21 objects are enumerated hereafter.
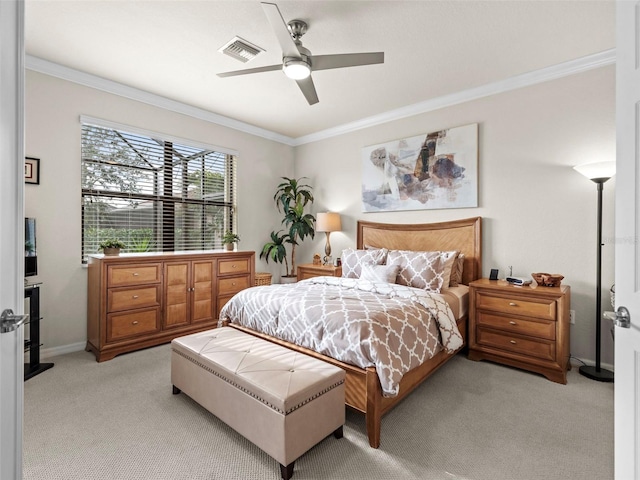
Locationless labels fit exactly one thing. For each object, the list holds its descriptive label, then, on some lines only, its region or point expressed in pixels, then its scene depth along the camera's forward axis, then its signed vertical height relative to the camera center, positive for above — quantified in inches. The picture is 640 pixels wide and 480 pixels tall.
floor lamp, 105.0 -3.4
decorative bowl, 114.7 -14.3
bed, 75.8 -27.0
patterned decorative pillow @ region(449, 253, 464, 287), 138.6 -14.3
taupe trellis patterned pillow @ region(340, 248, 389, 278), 145.9 -10.1
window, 137.7 +21.5
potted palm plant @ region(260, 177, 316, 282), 195.3 +9.6
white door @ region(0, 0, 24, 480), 39.6 +1.5
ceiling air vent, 105.6 +63.5
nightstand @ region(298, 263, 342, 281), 170.6 -18.3
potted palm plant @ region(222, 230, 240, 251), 171.0 -2.0
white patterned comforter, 79.4 -24.2
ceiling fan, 83.2 +49.1
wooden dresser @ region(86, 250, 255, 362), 124.4 -25.9
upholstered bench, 64.9 -34.9
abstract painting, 144.8 +32.6
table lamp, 182.7 +8.6
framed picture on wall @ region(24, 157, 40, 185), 118.2 +23.7
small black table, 109.6 -35.0
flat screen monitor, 112.0 -5.2
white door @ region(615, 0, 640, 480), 41.5 +0.5
